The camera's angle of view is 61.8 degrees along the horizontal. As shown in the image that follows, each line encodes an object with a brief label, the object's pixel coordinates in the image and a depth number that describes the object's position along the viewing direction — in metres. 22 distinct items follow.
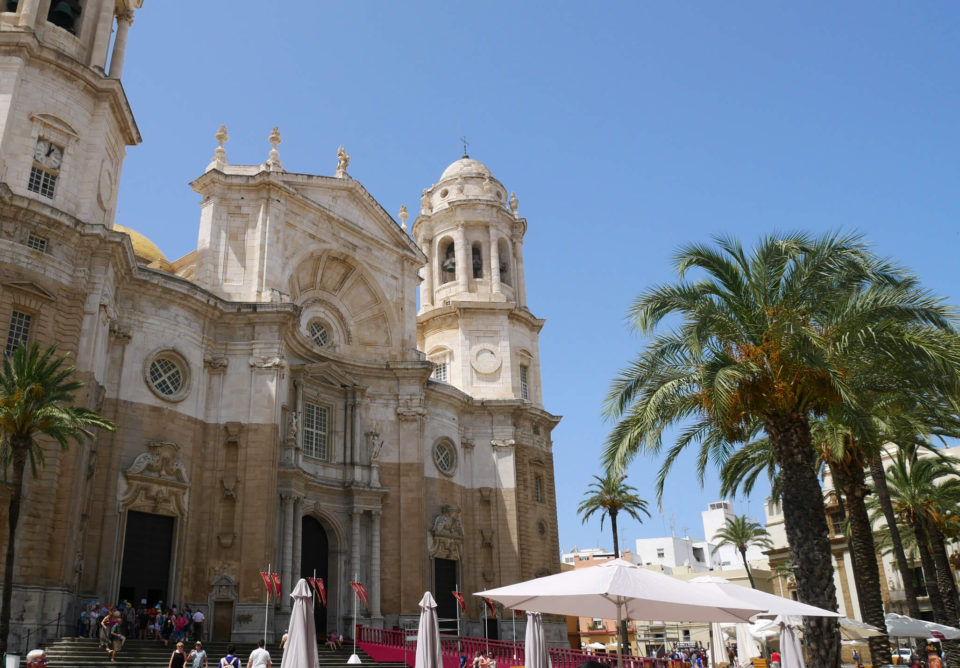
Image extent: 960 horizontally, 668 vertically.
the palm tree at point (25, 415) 18.41
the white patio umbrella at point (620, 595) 10.88
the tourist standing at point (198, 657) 19.48
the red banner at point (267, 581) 26.44
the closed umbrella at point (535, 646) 16.67
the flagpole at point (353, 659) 25.70
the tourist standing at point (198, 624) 25.67
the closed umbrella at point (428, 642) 18.09
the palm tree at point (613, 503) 48.80
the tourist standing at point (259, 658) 17.62
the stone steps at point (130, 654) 20.02
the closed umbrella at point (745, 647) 22.33
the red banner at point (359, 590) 31.13
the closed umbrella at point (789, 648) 15.57
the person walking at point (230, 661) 18.92
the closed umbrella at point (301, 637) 15.65
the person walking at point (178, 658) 19.12
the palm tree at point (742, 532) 60.22
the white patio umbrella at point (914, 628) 24.05
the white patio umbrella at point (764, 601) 12.36
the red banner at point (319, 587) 29.28
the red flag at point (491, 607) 36.62
